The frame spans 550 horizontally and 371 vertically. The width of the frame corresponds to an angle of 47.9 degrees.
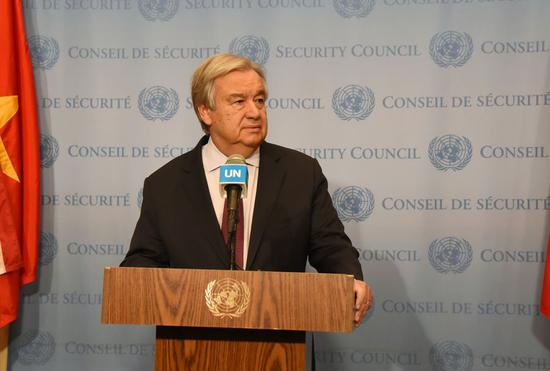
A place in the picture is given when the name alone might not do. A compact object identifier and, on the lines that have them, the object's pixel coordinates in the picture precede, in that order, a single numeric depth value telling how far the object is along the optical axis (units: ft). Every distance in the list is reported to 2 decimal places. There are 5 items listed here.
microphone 6.09
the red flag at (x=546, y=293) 10.94
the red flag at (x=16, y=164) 11.56
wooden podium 5.55
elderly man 7.86
